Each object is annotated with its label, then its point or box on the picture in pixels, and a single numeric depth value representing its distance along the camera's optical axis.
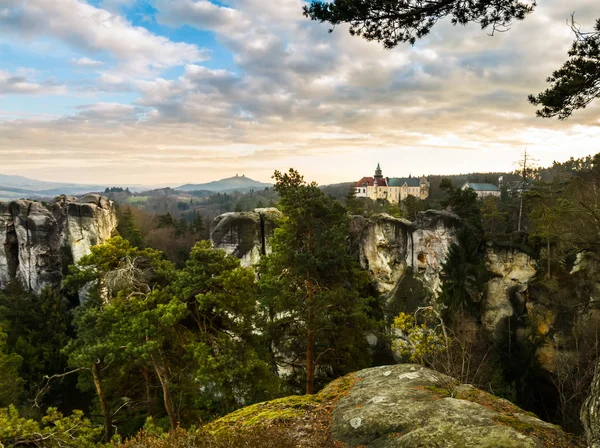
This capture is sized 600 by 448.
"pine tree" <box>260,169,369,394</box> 12.64
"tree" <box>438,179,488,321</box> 23.77
